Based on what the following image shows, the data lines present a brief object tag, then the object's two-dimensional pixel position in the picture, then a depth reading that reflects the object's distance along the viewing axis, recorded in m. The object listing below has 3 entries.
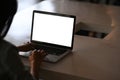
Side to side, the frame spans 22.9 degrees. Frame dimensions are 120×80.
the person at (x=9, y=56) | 1.15
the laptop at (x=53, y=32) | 1.89
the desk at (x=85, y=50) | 1.63
